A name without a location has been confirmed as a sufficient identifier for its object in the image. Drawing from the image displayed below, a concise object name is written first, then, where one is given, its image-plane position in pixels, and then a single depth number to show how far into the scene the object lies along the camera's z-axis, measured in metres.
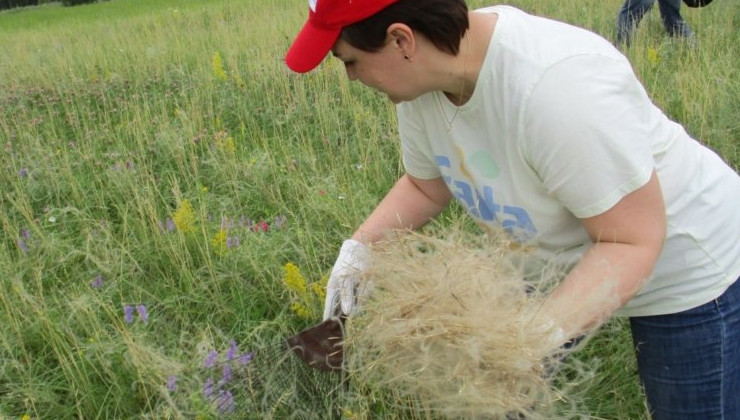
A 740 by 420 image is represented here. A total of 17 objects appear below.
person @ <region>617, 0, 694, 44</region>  4.45
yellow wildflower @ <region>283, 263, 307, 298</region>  1.87
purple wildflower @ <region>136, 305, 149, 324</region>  1.91
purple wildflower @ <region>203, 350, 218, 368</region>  1.70
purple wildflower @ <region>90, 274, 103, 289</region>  2.18
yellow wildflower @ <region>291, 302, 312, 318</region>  1.91
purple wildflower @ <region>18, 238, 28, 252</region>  2.37
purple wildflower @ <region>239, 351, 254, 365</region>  1.63
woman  1.04
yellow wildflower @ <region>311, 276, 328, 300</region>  1.90
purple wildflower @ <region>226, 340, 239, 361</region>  1.76
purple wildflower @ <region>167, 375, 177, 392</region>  1.61
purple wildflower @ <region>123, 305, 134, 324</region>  1.88
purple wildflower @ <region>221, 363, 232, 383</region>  1.59
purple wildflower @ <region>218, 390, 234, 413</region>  1.53
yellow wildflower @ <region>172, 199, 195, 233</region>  2.28
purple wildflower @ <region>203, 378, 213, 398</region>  1.55
